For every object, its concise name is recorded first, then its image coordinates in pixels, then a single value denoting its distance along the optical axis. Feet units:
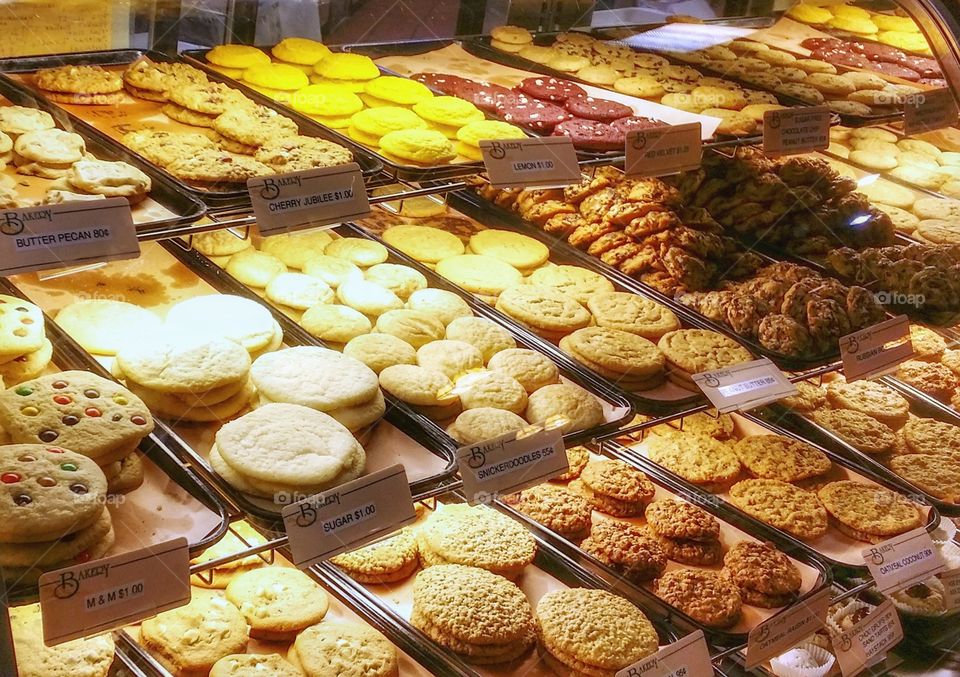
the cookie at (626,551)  7.07
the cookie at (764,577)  7.16
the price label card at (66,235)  4.69
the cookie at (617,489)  7.80
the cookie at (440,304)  7.60
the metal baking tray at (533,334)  7.19
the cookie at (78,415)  4.90
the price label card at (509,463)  5.68
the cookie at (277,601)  6.23
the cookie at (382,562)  6.68
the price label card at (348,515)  4.94
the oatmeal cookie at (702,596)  6.84
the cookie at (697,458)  8.11
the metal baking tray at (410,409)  6.23
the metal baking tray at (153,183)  6.11
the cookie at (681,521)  7.51
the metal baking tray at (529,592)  6.29
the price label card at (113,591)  4.20
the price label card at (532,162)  6.64
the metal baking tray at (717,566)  6.87
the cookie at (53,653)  5.29
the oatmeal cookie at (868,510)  7.86
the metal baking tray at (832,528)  7.66
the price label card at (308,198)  5.65
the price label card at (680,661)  6.24
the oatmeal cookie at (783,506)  7.79
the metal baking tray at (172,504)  4.95
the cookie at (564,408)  6.62
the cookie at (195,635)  5.78
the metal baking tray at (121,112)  6.55
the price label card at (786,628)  6.83
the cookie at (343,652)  5.96
